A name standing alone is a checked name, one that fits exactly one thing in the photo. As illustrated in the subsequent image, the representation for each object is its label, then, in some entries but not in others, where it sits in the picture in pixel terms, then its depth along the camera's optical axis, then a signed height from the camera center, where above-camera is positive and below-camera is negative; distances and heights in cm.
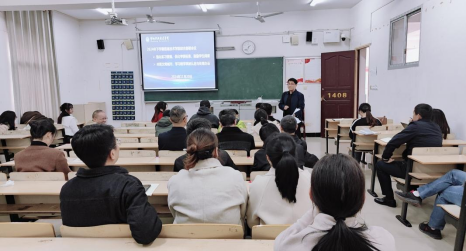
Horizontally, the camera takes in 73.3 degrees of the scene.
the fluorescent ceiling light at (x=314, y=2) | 732 +205
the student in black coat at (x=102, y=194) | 142 -46
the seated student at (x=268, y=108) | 517 -30
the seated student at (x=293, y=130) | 286 -39
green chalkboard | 839 +28
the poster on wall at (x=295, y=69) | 831 +55
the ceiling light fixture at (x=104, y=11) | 766 +203
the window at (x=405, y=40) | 513 +83
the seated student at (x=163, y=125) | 447 -47
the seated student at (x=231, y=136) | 339 -49
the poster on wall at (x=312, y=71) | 828 +49
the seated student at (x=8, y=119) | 531 -41
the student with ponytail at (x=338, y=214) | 90 -38
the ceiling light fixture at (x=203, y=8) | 743 +201
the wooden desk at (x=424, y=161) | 284 -67
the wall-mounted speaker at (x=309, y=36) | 809 +138
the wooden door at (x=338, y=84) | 784 +12
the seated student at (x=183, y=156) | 238 -48
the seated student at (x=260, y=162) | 268 -62
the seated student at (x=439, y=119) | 378 -38
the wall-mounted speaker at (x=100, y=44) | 861 +134
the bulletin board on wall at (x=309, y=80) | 830 +26
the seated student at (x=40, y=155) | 269 -52
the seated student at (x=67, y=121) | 582 -51
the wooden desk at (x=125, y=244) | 140 -69
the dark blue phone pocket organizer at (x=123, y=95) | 875 -6
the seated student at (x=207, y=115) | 478 -36
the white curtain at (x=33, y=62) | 651 +71
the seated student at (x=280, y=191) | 169 -56
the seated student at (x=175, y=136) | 340 -48
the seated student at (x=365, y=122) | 482 -51
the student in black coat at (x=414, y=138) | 331 -54
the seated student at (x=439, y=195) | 260 -94
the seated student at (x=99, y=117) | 436 -33
